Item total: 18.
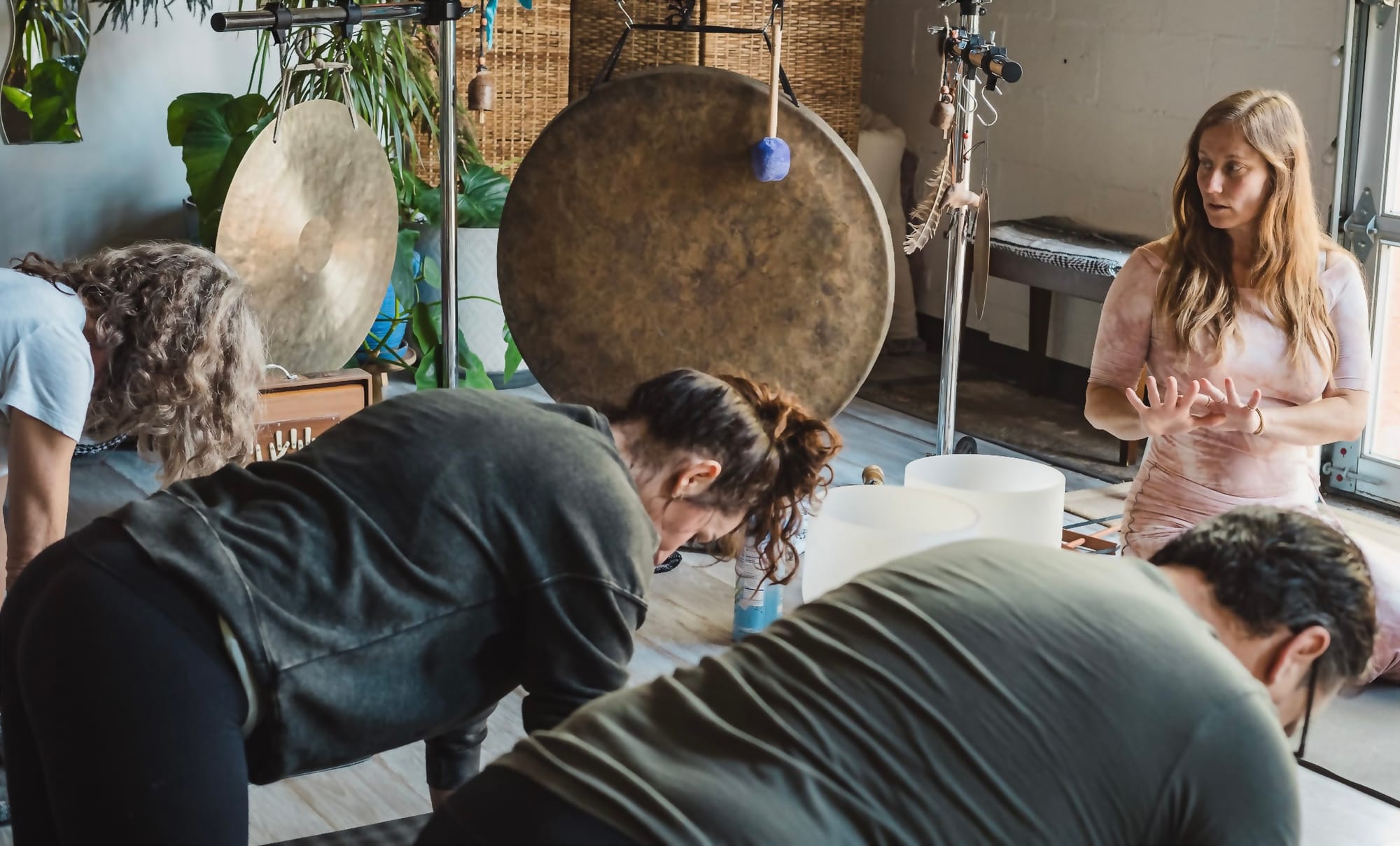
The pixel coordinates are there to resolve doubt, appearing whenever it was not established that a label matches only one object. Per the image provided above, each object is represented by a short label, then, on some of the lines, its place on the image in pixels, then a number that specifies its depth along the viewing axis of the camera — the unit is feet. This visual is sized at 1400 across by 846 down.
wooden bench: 12.12
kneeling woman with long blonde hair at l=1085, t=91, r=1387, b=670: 7.30
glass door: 10.72
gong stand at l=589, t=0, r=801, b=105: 8.54
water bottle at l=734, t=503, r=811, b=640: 8.00
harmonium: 9.73
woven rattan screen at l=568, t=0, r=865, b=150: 13.57
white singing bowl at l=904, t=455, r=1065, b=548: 7.04
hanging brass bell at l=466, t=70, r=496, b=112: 8.84
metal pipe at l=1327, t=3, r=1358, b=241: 10.82
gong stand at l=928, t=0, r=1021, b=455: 8.44
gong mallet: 8.45
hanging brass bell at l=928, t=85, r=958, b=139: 8.64
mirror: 11.86
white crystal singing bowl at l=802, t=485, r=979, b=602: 6.65
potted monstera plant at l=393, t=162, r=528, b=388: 12.41
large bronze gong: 8.70
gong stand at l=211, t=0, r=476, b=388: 7.42
